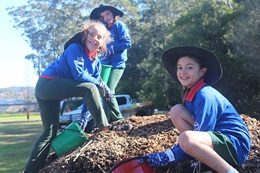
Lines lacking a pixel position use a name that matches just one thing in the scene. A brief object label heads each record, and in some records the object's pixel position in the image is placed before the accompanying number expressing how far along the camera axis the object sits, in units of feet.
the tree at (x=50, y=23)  159.43
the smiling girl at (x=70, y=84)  15.88
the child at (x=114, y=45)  20.10
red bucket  10.62
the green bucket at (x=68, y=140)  16.57
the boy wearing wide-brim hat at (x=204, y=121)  10.12
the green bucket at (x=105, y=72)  19.37
